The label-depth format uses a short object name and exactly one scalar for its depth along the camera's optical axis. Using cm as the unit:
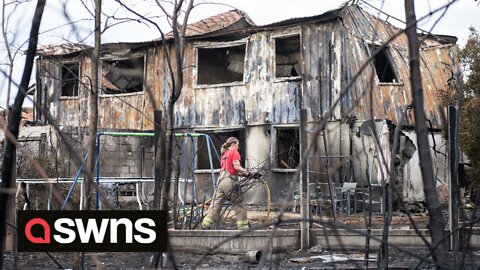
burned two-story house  1919
